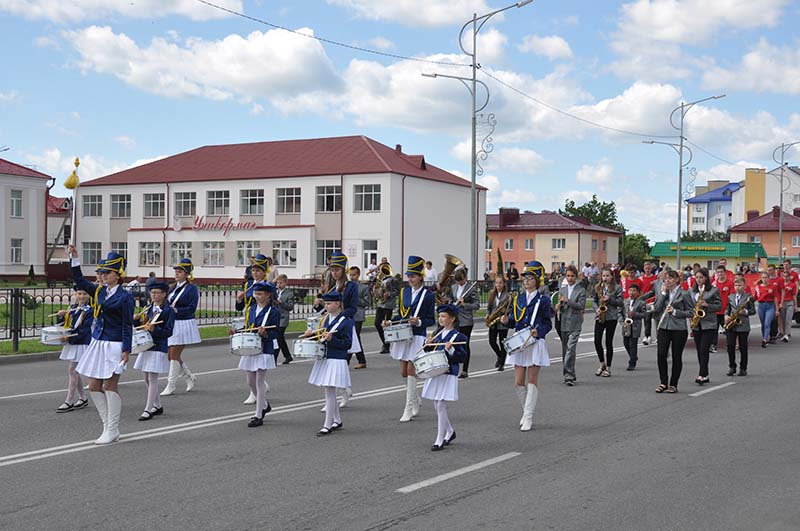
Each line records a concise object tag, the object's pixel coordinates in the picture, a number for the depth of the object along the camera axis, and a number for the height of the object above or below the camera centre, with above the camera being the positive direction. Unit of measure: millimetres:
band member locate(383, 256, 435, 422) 10977 -620
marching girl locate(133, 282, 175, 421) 10242 -1031
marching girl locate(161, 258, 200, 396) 11914 -777
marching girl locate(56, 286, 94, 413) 10766 -986
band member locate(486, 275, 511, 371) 15367 -1085
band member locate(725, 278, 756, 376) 14914 -1138
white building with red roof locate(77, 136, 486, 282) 54625 +3680
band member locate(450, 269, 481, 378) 14352 -640
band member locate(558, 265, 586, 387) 13633 -829
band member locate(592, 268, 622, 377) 14812 -827
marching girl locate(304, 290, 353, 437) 9273 -1075
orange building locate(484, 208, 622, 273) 86125 +2441
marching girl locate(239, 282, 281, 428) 9828 -930
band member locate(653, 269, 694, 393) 12320 -947
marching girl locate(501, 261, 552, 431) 9719 -831
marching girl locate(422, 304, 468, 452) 8664 -1270
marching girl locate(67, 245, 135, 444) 8758 -941
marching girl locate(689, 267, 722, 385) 13523 -1035
